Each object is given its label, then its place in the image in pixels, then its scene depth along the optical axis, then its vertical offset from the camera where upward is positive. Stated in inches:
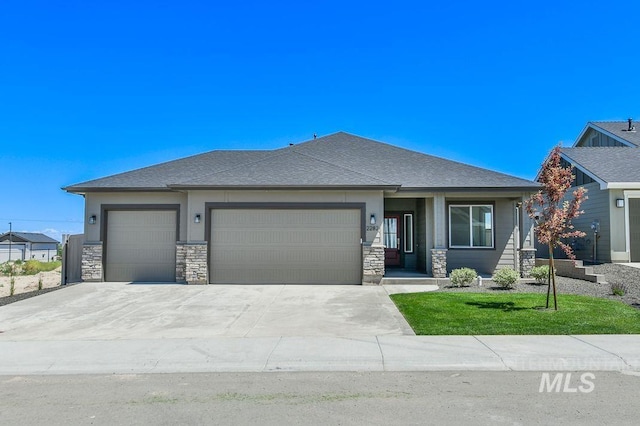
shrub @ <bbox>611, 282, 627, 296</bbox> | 449.4 -54.7
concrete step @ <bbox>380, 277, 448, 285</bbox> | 550.4 -56.8
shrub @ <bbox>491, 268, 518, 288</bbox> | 495.5 -47.2
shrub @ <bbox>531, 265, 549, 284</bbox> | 519.5 -44.9
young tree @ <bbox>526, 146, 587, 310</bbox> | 361.7 +26.4
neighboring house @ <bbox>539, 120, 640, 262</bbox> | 658.8 +50.3
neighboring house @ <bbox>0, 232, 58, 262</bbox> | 1429.4 -52.9
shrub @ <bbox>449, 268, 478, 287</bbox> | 516.4 -48.3
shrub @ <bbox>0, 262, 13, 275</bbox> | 838.5 -71.4
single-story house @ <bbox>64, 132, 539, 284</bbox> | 556.4 +16.9
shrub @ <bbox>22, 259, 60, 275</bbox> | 875.4 -72.4
